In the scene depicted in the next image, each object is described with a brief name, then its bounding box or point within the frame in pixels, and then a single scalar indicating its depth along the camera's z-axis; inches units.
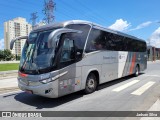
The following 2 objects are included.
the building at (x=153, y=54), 1519.9
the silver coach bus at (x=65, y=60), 173.2
